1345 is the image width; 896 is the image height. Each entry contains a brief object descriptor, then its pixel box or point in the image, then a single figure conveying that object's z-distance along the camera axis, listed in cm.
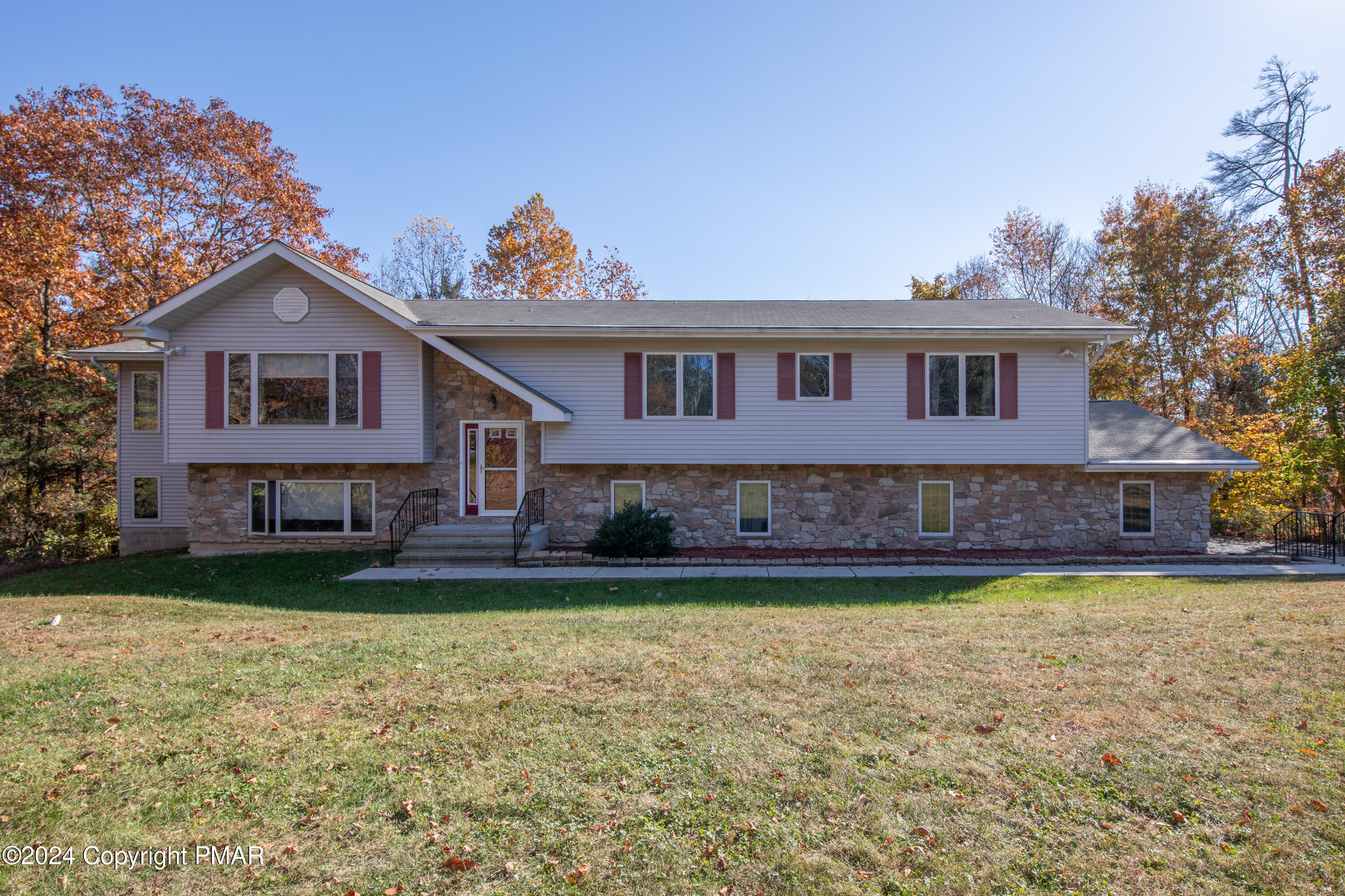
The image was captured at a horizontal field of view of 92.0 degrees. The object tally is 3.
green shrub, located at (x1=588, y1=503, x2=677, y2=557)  1168
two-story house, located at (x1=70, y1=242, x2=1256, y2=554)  1270
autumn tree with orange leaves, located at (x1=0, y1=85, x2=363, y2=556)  1570
